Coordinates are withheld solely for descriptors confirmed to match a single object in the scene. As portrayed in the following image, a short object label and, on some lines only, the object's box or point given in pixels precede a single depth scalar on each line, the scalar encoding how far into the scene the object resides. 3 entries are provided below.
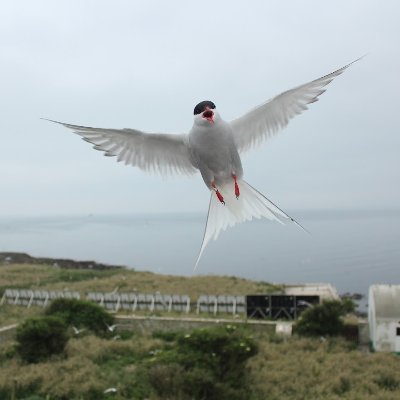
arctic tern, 1.72
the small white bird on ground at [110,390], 8.53
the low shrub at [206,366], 7.65
